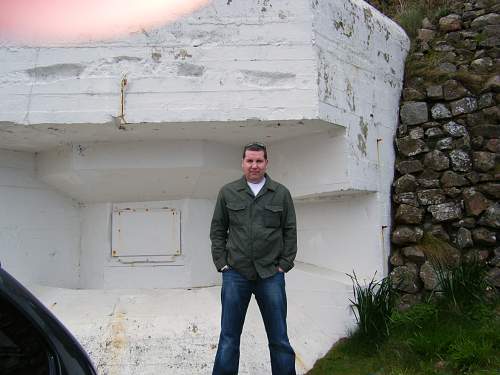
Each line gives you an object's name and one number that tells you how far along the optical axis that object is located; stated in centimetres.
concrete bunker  432
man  332
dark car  151
